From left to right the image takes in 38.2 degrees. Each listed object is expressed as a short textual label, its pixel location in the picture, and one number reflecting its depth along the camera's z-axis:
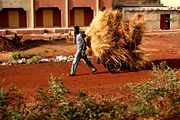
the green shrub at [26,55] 12.39
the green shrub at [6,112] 3.92
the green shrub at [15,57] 11.89
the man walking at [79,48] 7.90
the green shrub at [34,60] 10.61
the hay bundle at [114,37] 7.83
